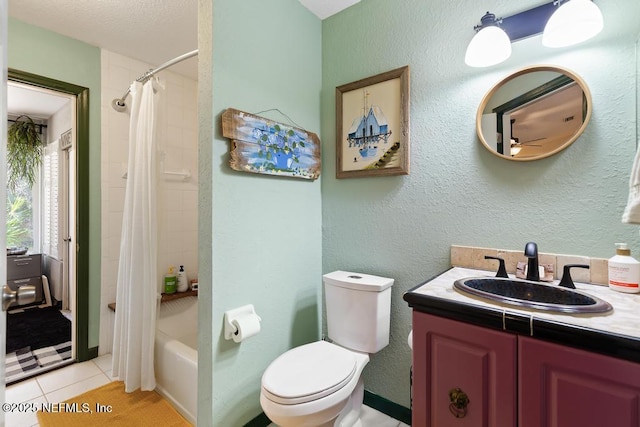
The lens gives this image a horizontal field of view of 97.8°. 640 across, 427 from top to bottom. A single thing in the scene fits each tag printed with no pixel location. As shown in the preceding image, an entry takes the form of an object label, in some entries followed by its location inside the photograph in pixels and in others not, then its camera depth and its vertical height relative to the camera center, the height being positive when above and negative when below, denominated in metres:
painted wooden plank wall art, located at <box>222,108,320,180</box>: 1.40 +0.38
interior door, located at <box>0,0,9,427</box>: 0.70 +0.15
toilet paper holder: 1.38 -0.53
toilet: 1.14 -0.73
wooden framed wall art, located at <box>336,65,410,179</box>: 1.63 +0.54
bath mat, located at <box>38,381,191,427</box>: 1.59 -1.19
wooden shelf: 2.31 -0.73
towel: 0.89 +0.04
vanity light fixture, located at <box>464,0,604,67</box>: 1.08 +0.78
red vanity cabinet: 0.70 -0.49
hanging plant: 3.45 +0.80
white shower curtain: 1.81 -0.36
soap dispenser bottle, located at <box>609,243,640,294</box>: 1.01 -0.22
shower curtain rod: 1.66 +0.94
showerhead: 2.33 +0.91
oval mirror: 1.20 +0.45
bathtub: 1.62 -0.98
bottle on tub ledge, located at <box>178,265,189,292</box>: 2.58 -0.63
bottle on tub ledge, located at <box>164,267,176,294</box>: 2.51 -0.64
